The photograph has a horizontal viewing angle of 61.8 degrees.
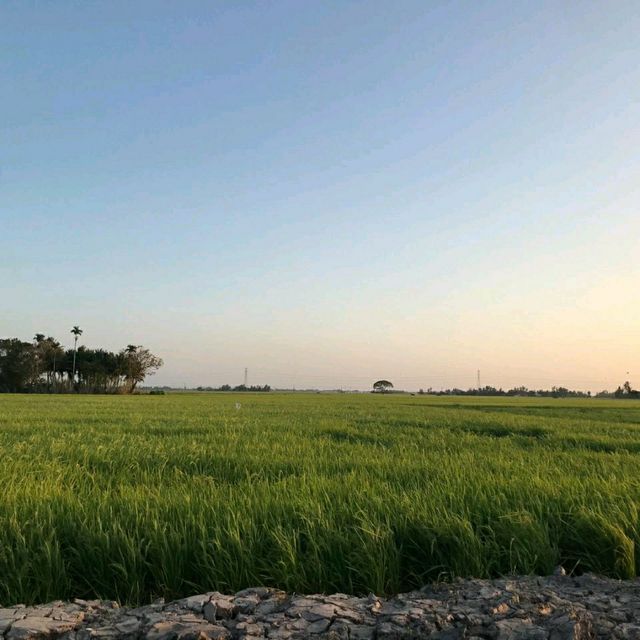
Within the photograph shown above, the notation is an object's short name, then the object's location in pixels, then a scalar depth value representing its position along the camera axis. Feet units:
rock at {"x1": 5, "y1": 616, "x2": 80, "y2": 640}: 7.73
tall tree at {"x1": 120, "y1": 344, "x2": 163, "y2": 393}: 354.54
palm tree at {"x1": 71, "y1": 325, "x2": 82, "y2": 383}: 390.79
